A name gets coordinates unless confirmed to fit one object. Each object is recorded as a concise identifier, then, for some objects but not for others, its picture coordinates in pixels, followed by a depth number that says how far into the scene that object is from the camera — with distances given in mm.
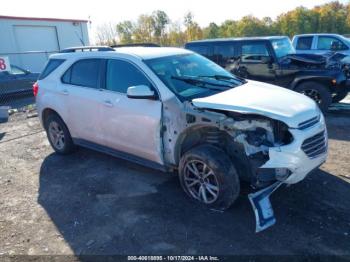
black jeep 7527
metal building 17750
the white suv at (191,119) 3453
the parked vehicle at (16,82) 11906
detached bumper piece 3397
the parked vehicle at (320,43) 12070
